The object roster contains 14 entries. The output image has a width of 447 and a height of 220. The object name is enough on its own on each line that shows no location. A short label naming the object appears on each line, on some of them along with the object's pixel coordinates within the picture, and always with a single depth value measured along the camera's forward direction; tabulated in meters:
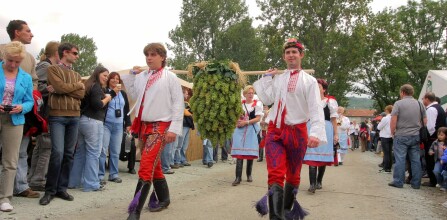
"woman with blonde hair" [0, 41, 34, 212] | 5.23
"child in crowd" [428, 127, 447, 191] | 8.30
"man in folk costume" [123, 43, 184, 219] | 4.90
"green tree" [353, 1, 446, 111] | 43.12
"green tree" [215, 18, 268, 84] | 44.31
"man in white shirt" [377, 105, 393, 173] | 12.49
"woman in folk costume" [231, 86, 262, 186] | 8.45
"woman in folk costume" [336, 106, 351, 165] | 14.02
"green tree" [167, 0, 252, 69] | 44.53
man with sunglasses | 5.87
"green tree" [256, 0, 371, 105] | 34.72
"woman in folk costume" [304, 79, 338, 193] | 7.65
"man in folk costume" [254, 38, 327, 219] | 4.56
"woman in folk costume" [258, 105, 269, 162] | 13.95
